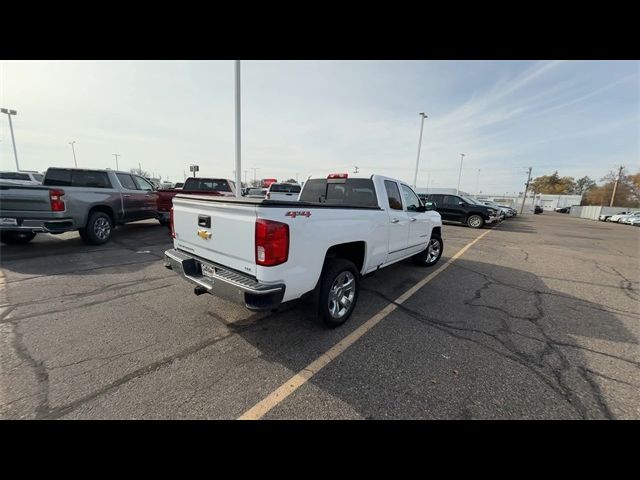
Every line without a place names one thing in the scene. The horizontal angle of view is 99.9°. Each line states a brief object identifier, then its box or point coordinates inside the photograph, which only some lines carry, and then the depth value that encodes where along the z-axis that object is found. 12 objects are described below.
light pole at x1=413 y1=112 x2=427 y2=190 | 27.24
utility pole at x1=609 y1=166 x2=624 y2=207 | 52.65
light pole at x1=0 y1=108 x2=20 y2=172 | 33.81
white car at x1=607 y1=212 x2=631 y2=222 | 34.79
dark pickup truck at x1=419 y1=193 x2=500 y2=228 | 15.57
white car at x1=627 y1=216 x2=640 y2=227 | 29.60
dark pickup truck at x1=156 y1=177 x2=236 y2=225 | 9.30
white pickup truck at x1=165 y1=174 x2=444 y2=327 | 2.56
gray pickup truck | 5.80
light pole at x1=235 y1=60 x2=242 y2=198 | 9.81
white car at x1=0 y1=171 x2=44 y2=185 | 16.32
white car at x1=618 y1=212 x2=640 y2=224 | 31.58
